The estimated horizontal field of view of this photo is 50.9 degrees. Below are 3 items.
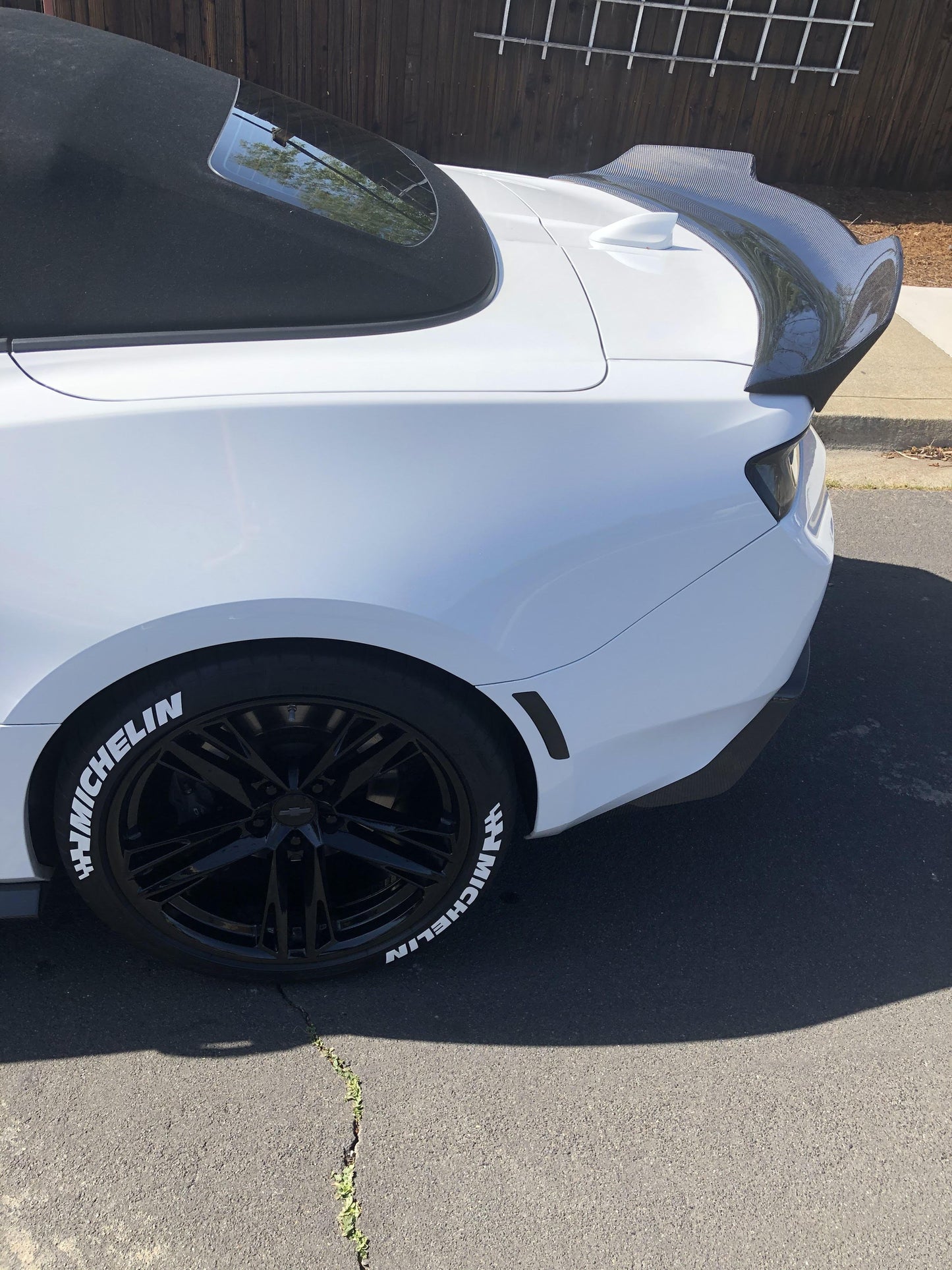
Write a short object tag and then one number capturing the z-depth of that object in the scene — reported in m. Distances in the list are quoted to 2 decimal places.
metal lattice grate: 7.14
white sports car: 1.66
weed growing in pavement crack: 1.77
